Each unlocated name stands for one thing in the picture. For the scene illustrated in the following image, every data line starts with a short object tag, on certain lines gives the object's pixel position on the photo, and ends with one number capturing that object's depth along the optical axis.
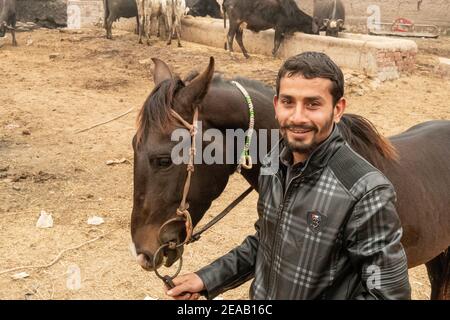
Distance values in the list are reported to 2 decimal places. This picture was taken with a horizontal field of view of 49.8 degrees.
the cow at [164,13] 13.65
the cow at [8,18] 13.44
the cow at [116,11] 14.12
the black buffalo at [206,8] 17.34
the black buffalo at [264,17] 11.83
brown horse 1.95
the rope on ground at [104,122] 7.18
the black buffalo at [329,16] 12.00
